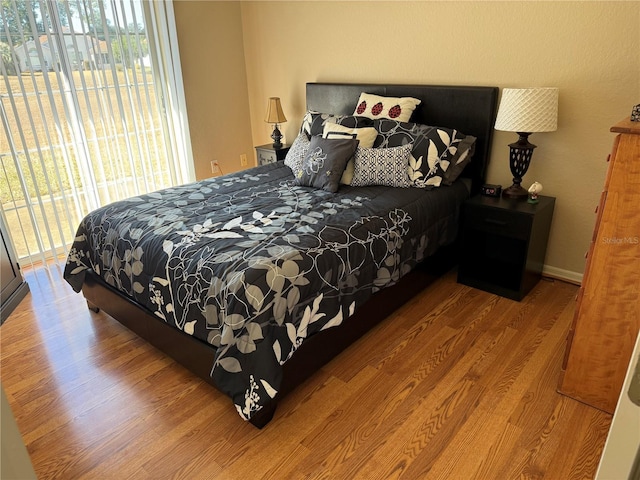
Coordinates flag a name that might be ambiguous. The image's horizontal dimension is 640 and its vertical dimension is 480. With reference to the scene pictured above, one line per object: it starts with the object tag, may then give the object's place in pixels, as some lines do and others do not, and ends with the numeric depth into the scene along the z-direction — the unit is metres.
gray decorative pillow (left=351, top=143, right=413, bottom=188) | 2.72
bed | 1.72
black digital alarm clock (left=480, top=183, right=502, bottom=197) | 2.73
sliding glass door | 2.97
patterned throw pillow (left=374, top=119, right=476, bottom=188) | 2.73
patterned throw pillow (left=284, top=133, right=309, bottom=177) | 2.98
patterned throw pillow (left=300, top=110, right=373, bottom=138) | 3.03
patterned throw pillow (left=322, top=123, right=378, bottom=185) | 2.79
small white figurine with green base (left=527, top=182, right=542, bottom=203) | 2.58
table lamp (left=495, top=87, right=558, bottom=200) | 2.39
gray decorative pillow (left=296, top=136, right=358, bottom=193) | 2.71
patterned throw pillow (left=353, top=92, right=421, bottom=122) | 3.03
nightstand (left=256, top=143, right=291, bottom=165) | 3.90
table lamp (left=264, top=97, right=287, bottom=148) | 3.88
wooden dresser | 1.58
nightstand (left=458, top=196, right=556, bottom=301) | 2.53
